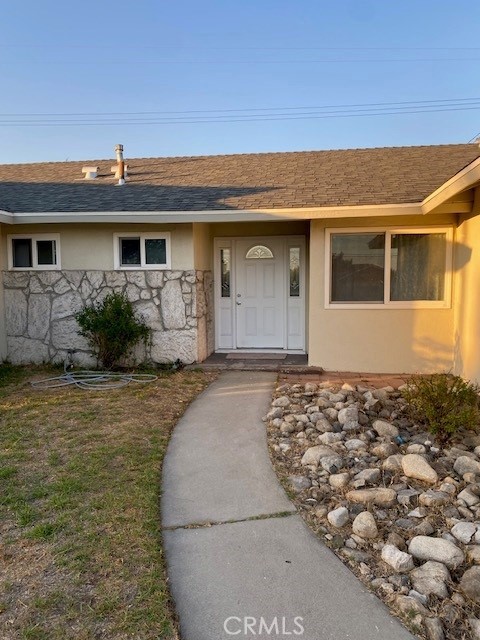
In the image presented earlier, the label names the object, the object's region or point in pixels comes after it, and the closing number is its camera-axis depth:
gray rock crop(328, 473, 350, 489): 3.56
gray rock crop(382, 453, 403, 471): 3.78
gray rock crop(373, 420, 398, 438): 4.53
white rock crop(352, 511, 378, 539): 2.91
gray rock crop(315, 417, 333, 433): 4.67
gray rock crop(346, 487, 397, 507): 3.28
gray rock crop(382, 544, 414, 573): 2.59
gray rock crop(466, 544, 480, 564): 2.63
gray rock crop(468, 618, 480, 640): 2.15
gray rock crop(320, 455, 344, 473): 3.80
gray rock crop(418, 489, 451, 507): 3.22
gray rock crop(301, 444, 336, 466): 3.99
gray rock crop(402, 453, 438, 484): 3.55
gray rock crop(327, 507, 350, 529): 3.06
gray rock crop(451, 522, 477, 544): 2.82
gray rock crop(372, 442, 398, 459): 4.05
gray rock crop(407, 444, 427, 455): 4.09
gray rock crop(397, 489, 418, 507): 3.28
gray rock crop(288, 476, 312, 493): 3.58
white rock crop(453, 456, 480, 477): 3.63
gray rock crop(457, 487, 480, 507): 3.20
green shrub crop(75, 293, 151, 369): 7.45
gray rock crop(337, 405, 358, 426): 4.79
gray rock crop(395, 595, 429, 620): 2.27
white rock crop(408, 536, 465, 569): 2.62
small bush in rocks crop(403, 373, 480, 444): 4.20
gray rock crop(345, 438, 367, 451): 4.21
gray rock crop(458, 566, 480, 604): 2.36
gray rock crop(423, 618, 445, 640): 2.14
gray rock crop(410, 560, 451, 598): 2.40
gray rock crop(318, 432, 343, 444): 4.36
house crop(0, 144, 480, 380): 7.06
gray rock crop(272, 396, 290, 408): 5.51
